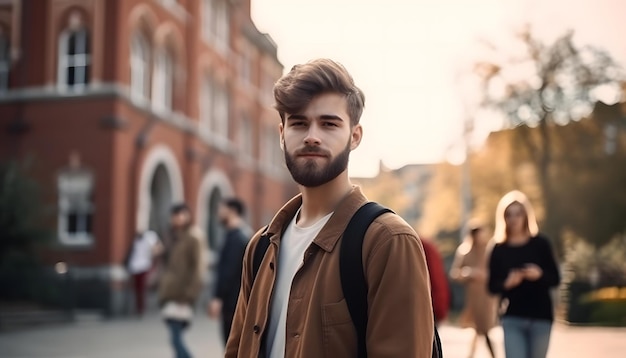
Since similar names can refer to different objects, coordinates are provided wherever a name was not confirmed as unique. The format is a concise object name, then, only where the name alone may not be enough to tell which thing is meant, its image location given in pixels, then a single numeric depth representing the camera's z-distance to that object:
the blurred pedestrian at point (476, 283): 10.11
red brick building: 21.03
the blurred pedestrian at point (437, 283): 7.41
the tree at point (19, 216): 17.19
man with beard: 2.32
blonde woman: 6.32
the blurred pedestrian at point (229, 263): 7.84
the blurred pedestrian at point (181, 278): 8.55
